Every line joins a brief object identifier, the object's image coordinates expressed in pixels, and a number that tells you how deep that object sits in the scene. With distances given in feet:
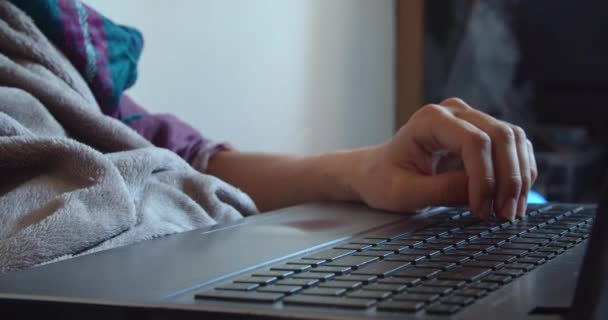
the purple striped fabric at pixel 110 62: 3.06
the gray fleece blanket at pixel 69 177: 2.27
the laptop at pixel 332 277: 1.73
